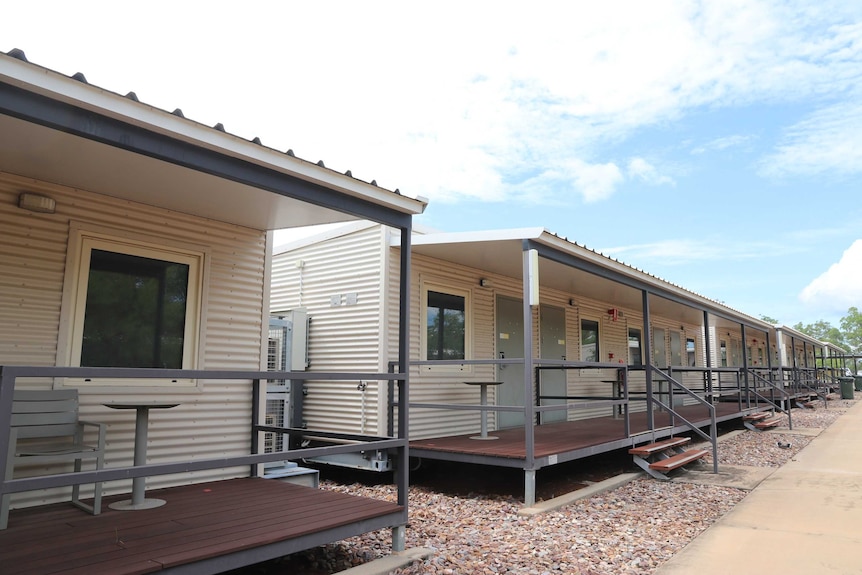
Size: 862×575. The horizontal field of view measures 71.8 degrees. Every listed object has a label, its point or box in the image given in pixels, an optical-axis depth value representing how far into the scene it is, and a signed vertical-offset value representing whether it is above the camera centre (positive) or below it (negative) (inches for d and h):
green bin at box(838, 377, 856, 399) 958.5 -22.8
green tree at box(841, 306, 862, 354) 3095.5 +232.7
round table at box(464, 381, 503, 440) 286.4 -22.4
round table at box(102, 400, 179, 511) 153.4 -21.1
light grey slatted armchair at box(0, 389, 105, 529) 149.6 -17.4
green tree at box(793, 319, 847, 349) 3383.4 +249.6
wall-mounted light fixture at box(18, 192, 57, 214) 167.6 +46.0
